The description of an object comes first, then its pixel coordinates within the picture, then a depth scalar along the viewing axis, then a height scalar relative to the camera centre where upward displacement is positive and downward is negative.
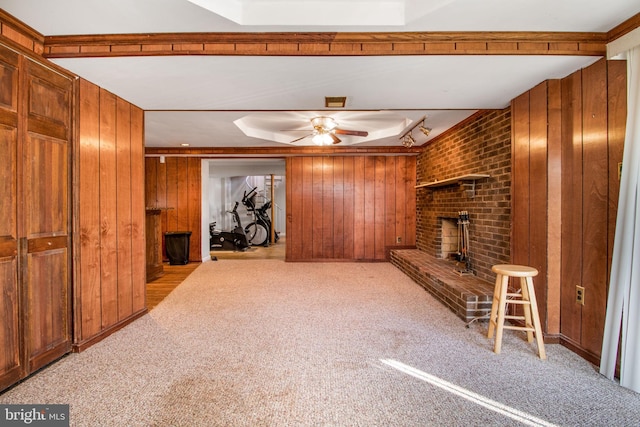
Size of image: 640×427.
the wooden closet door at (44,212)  1.88 -0.01
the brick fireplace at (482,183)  3.07 +0.35
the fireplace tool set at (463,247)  3.68 -0.48
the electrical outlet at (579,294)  2.18 -0.64
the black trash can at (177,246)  5.61 -0.69
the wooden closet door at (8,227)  1.74 -0.10
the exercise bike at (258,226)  8.48 -0.45
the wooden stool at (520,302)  2.16 -0.72
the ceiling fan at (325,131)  3.87 +1.09
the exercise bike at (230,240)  7.62 -0.79
